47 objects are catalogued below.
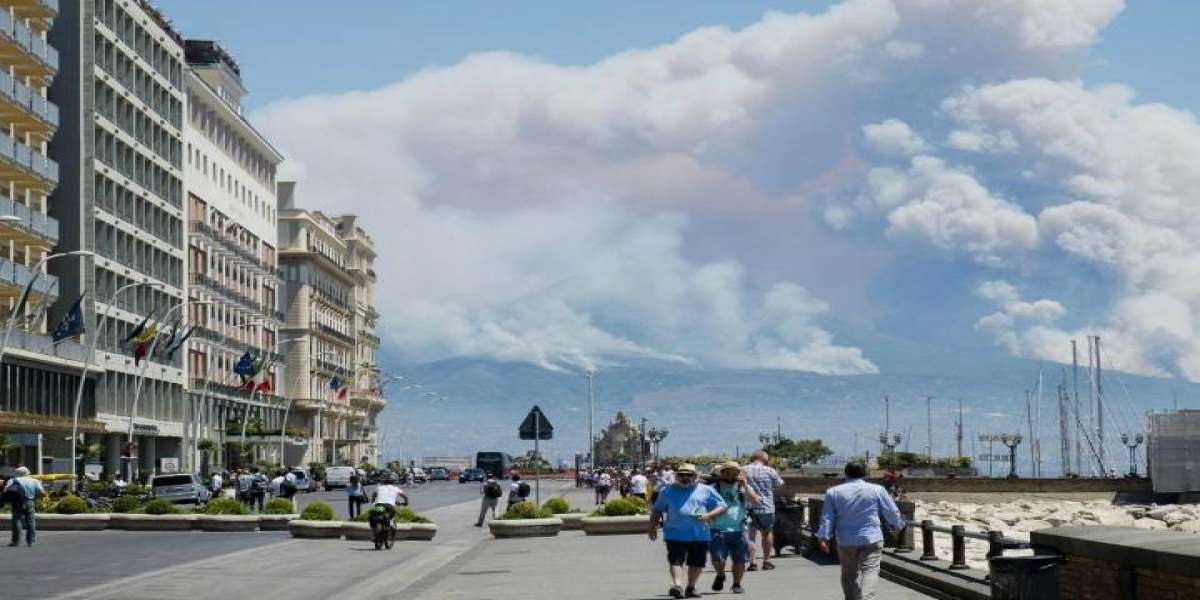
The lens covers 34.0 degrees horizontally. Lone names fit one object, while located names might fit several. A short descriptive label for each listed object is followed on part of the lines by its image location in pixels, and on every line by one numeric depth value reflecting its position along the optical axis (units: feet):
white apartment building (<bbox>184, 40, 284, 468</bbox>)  395.14
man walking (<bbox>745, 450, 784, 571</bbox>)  95.40
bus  528.22
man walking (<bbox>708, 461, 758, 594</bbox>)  82.74
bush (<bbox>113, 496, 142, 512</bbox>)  166.09
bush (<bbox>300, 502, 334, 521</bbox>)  149.28
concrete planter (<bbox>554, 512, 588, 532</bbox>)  160.09
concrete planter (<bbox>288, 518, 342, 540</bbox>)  146.41
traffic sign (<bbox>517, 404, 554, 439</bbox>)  155.43
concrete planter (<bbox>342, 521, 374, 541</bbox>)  144.15
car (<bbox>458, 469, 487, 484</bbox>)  512.63
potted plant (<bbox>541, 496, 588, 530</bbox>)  160.45
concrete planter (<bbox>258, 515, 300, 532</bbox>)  163.53
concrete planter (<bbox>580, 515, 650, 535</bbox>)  152.66
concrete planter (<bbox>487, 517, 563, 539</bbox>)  151.53
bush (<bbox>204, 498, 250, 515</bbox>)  164.86
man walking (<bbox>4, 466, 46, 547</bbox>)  128.57
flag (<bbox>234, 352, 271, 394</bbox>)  340.59
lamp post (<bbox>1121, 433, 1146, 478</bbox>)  467.44
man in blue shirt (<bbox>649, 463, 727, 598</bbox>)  78.74
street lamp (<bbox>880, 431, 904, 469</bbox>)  543.39
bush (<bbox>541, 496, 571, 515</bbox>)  162.30
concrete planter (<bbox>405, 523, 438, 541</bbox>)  148.05
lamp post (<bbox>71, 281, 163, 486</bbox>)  254.80
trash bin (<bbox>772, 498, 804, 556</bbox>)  113.19
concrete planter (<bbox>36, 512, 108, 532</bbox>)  163.53
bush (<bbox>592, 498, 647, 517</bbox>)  155.43
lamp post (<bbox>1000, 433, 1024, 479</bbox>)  567.91
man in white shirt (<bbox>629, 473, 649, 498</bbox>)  206.59
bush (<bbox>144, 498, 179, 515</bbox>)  164.76
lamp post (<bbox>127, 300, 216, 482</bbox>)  286.58
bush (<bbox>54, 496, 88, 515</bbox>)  166.20
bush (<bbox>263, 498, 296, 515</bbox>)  166.20
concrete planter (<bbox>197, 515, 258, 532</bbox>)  162.09
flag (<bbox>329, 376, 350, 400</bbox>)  435.12
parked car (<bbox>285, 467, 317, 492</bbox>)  355.15
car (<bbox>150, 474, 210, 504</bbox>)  239.09
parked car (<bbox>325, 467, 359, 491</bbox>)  387.14
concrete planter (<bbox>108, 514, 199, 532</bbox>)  162.50
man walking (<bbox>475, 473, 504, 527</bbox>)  173.99
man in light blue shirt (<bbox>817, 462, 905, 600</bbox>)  65.16
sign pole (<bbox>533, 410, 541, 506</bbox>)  153.25
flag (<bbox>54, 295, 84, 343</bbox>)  236.22
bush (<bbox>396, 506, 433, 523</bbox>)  149.69
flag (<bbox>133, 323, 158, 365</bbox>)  277.03
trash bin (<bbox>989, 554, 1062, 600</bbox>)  54.70
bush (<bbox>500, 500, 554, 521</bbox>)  153.94
